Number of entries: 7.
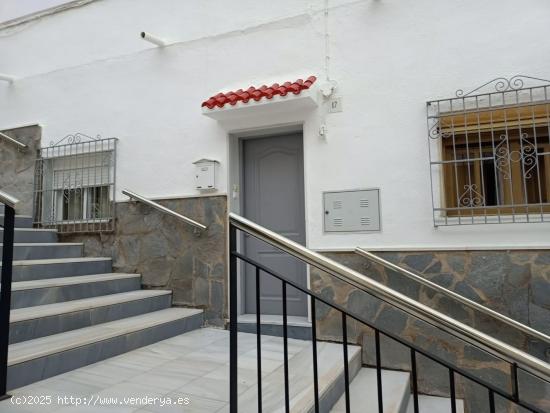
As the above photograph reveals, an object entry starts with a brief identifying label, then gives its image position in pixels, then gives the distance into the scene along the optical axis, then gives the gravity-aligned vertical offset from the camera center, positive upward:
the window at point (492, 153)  3.05 +0.71
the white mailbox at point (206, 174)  3.96 +0.74
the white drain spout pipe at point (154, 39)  4.10 +2.27
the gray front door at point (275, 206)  3.92 +0.39
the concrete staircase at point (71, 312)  2.40 -0.51
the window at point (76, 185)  4.58 +0.78
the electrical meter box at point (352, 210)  3.44 +0.29
